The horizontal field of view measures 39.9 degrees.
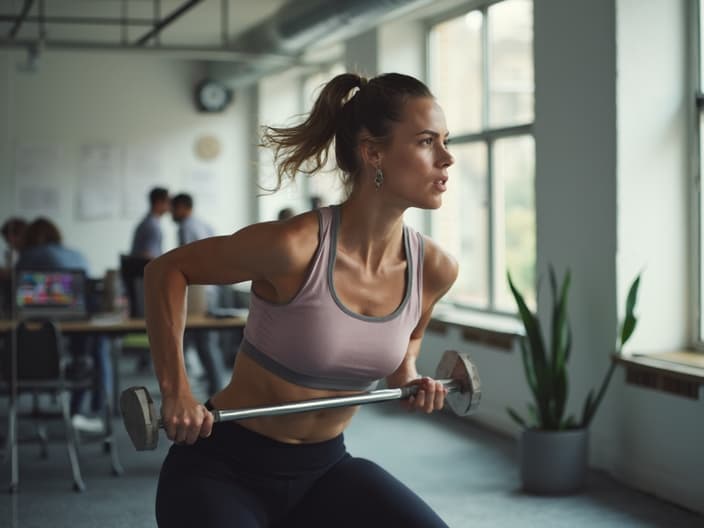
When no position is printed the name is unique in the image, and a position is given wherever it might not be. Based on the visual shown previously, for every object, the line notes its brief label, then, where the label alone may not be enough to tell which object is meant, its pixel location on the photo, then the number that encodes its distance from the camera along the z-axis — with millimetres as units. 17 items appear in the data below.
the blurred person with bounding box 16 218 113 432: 5477
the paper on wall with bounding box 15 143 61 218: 8898
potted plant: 3986
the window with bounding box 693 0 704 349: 4148
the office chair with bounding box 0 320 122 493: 4363
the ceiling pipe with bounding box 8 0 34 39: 5914
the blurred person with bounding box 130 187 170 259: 6902
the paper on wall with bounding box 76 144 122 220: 9055
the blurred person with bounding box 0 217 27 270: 5730
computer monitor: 5117
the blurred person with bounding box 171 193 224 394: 5879
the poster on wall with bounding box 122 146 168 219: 9164
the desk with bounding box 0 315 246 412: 4844
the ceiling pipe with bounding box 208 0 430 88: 5246
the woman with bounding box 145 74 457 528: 1714
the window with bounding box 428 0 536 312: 5492
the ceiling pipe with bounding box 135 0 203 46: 6210
